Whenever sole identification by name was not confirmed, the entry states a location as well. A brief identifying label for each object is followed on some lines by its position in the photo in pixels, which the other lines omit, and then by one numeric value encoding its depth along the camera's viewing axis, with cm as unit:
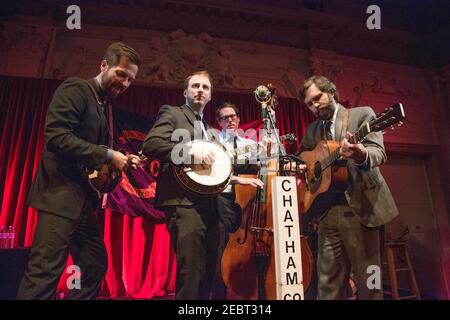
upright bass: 237
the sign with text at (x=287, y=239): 165
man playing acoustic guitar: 195
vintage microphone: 241
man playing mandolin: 162
